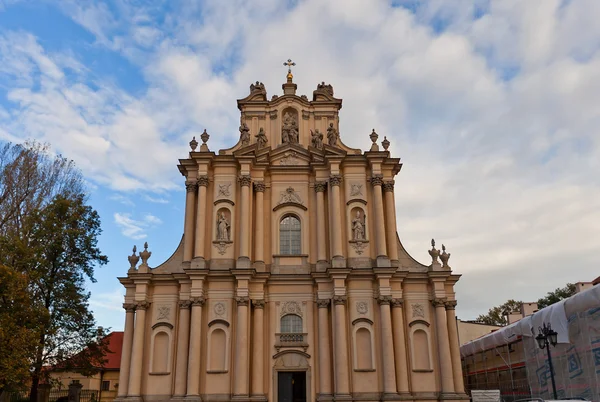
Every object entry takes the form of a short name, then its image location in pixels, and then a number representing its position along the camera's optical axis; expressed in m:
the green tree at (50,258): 22.69
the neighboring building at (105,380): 31.44
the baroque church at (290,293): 21.92
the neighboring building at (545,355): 17.44
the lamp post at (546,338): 16.50
